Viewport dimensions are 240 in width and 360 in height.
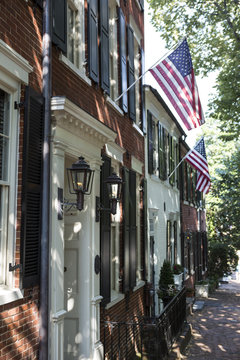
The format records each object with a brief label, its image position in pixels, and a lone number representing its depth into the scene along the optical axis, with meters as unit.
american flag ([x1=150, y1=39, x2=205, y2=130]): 7.85
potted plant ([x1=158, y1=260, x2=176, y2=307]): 10.83
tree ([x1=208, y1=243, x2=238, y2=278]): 25.16
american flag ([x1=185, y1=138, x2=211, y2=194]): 13.37
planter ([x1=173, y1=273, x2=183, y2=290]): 12.98
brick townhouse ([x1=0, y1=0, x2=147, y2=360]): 4.24
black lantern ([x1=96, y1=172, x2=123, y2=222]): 6.20
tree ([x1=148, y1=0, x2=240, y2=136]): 13.96
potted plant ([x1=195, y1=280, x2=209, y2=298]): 19.39
